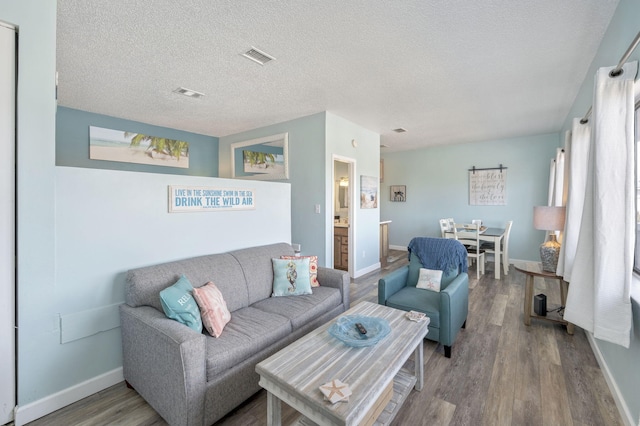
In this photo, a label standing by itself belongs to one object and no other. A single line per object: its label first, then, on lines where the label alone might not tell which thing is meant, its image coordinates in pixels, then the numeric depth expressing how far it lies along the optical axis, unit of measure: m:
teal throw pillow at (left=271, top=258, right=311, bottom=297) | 2.69
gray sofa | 1.54
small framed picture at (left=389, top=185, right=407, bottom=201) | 7.36
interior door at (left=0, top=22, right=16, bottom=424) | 1.60
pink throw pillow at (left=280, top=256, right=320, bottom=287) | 2.89
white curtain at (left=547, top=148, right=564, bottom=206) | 3.93
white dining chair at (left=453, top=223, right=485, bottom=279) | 4.85
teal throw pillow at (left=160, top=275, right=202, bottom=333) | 1.79
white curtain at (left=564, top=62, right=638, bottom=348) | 1.58
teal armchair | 2.36
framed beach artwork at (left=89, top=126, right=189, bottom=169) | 4.40
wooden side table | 2.83
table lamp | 2.75
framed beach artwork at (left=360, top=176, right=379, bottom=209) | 5.07
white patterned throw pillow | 2.86
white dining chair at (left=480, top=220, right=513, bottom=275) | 4.95
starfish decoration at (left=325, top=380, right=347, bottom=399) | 1.23
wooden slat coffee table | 1.23
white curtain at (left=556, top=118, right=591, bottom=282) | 2.51
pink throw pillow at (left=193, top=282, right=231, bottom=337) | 1.88
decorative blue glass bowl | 1.64
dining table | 4.72
